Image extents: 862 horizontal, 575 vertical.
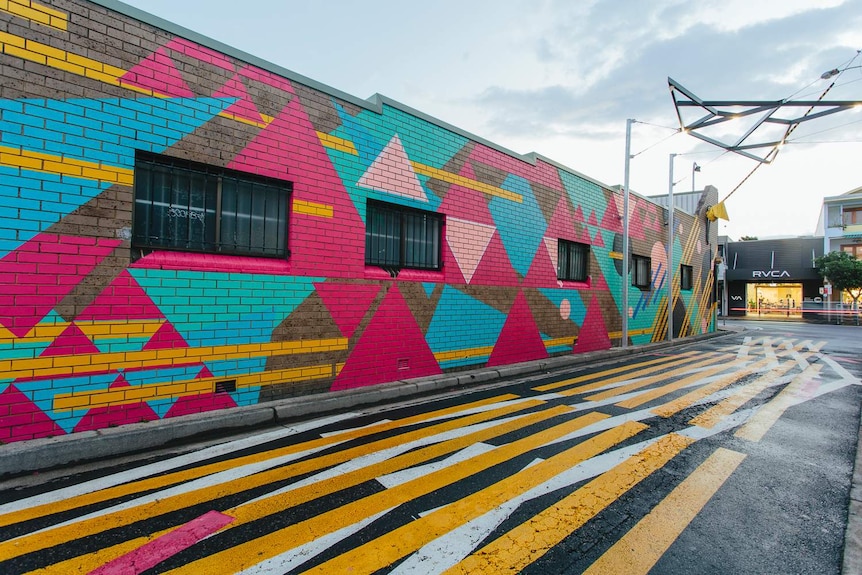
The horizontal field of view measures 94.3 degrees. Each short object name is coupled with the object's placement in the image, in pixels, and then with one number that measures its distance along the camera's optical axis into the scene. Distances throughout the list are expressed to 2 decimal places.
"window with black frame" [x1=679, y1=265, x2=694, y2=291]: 17.94
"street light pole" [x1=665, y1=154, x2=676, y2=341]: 15.16
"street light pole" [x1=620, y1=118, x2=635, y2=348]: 12.48
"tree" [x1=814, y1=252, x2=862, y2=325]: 29.27
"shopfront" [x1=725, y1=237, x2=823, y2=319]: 34.81
